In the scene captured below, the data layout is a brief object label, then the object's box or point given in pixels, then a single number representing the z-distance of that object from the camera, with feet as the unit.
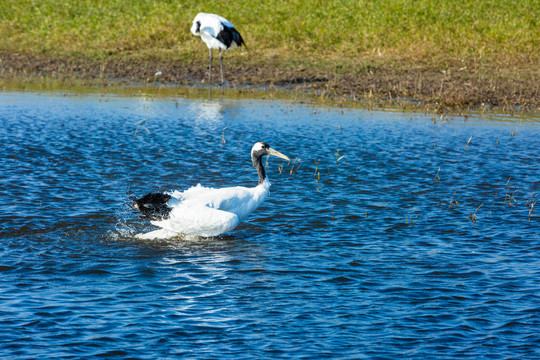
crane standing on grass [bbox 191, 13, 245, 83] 153.58
